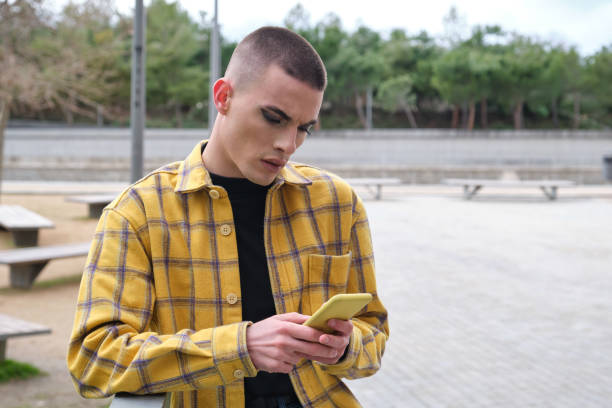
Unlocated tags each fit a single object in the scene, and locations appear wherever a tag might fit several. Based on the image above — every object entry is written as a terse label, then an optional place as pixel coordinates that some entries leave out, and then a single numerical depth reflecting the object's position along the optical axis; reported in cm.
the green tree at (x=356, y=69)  5919
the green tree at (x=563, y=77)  5797
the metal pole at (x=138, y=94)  808
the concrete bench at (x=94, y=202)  1321
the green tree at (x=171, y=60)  5325
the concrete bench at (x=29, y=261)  753
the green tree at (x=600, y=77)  5959
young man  150
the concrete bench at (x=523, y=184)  2052
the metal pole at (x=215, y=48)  1243
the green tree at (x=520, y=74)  5738
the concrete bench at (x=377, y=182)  2043
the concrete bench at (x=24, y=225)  997
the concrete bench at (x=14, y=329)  447
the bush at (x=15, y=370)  462
